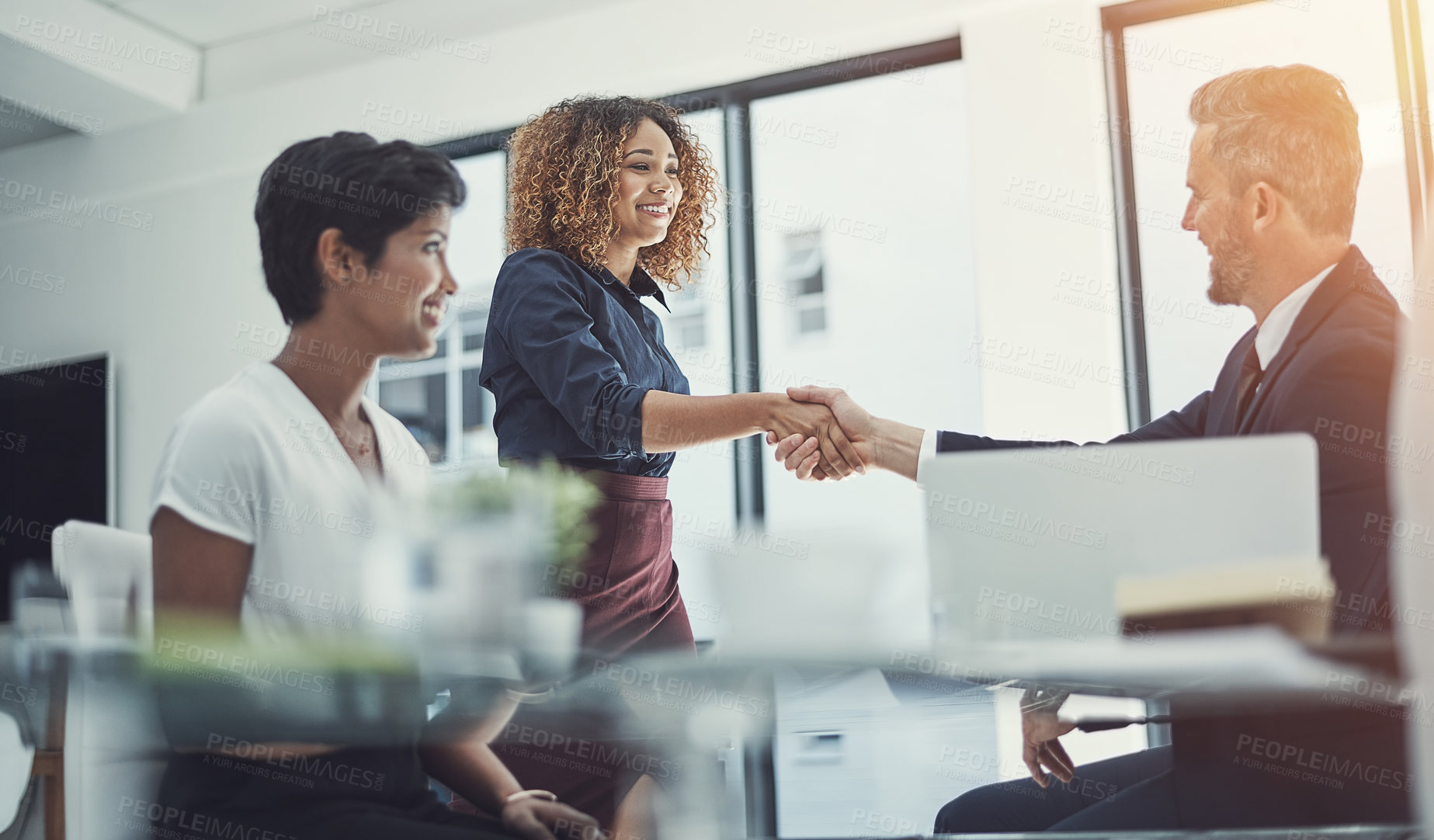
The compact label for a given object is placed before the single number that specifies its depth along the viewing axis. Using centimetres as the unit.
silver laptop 91
